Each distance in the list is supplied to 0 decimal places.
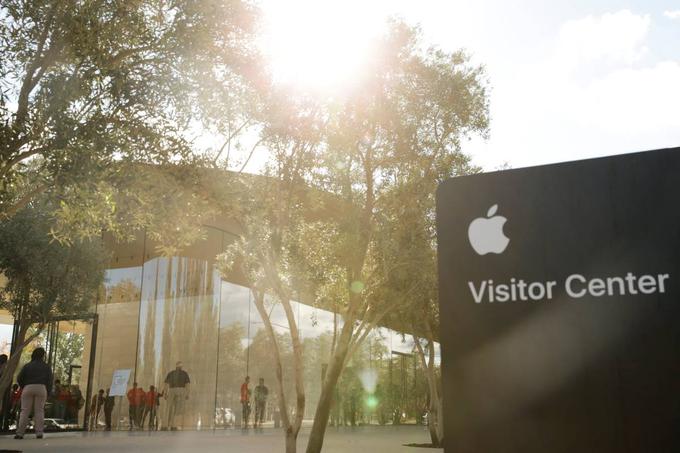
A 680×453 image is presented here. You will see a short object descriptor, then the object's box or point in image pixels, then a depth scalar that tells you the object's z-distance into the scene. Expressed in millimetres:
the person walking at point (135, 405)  23359
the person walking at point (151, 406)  23531
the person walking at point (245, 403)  25234
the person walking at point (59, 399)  23688
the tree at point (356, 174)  12203
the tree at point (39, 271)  17375
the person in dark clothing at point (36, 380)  14234
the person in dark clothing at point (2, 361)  16219
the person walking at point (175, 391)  23547
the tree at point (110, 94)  8734
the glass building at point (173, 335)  24141
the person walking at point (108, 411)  23625
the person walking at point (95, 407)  23625
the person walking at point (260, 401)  25656
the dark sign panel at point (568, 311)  2680
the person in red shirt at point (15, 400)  21641
